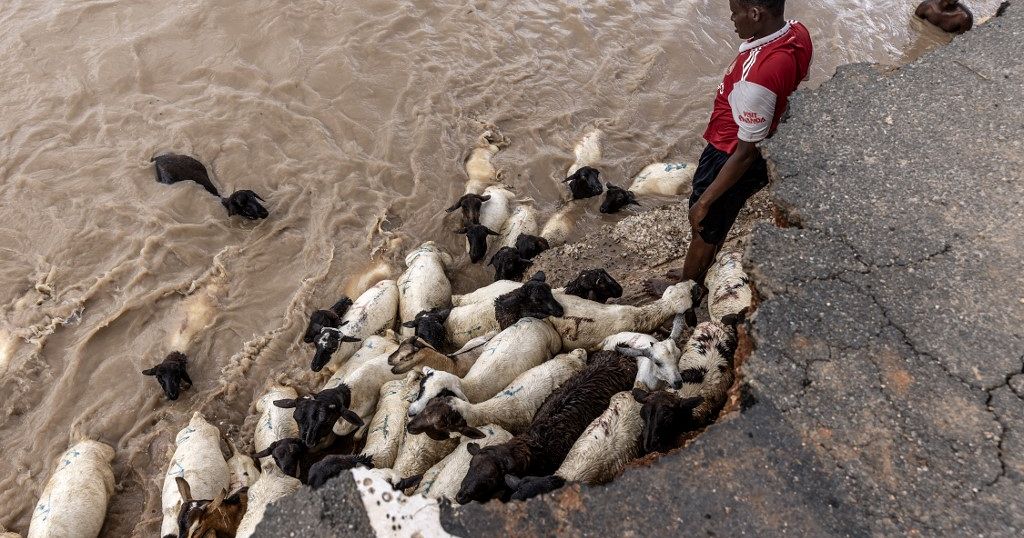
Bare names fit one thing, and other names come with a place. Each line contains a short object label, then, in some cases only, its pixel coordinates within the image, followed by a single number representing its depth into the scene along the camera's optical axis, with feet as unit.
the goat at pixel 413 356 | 16.62
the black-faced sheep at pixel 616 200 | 23.43
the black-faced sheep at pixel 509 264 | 20.75
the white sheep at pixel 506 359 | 16.29
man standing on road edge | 12.98
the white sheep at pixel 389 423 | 15.20
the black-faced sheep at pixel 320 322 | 18.61
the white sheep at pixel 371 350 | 17.62
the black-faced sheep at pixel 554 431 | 12.07
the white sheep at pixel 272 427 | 15.88
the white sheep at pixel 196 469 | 14.14
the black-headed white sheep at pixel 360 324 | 17.44
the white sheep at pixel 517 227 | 22.49
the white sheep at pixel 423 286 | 19.52
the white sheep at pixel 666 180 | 24.43
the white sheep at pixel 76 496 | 13.99
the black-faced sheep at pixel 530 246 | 21.49
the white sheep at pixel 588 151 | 25.77
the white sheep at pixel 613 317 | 17.92
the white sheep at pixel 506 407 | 13.85
